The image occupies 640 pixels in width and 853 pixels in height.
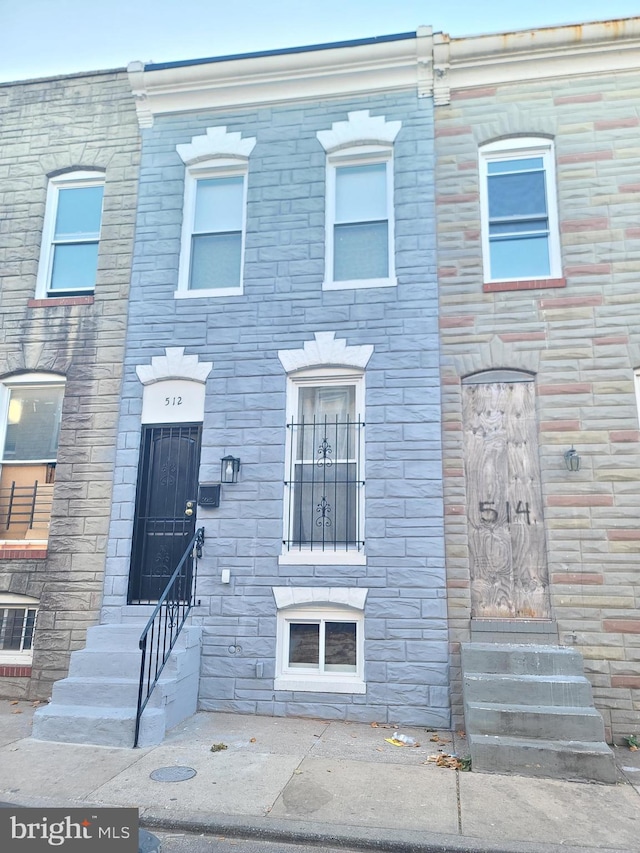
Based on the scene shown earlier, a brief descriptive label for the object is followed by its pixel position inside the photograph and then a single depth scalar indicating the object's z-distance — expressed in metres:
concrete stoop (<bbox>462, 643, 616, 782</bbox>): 4.91
